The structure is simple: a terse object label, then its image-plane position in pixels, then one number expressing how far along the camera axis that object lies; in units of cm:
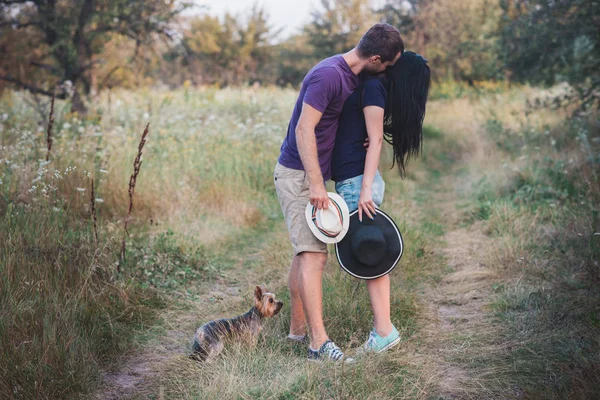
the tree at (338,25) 2797
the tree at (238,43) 3228
